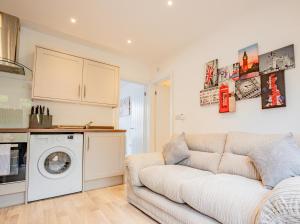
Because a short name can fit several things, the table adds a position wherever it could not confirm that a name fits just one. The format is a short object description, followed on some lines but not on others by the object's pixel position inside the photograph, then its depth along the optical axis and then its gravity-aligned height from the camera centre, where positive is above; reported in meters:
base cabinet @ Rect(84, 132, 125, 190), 2.65 -0.57
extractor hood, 2.33 +1.09
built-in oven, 2.05 -0.40
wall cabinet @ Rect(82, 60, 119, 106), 3.02 +0.71
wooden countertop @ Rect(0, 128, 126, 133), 2.09 -0.10
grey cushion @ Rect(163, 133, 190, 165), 2.24 -0.38
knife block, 2.64 +0.03
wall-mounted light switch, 3.28 +0.10
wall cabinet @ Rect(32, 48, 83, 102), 2.59 +0.72
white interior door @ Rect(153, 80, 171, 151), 4.22 +0.21
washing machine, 2.24 -0.57
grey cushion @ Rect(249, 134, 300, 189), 1.30 -0.30
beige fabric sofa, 0.95 -0.50
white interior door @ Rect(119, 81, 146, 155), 4.34 +0.07
